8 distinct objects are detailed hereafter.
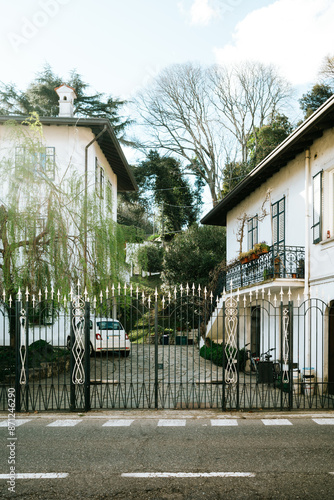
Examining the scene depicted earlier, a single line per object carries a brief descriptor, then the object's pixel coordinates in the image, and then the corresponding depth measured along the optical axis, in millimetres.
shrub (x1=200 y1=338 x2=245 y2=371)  17841
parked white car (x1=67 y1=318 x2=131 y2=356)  15919
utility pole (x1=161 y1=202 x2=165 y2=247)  38875
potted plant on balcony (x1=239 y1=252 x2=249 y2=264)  17606
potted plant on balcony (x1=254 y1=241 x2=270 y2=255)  16156
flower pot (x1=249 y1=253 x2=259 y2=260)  16688
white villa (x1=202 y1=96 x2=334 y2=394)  13305
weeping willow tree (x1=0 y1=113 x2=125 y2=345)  13781
